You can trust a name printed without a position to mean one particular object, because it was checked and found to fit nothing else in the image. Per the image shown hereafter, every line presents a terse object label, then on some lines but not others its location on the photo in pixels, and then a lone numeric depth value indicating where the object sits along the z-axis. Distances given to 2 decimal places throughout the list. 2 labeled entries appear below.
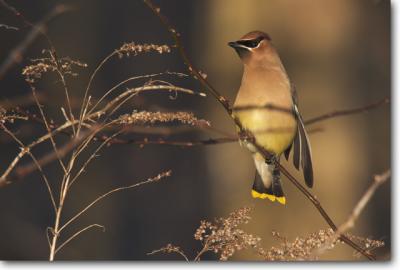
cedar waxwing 5.95
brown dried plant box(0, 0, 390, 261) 5.78
